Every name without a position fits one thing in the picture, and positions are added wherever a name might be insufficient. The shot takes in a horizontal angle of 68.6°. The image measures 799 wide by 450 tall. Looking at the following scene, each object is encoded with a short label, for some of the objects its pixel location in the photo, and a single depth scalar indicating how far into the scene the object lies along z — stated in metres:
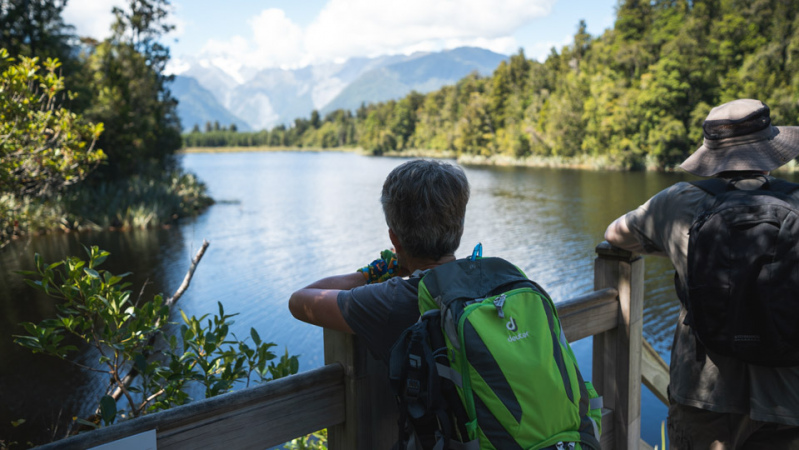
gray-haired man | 1.34
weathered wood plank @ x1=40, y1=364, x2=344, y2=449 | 1.12
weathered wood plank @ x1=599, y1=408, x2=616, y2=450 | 2.31
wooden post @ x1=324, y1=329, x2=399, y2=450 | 1.41
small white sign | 1.07
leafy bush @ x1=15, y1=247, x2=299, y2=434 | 2.28
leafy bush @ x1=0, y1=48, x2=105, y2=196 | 4.11
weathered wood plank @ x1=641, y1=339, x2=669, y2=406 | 2.77
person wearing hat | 1.56
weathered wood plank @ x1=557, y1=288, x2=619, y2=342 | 2.02
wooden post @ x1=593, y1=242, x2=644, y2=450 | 2.27
